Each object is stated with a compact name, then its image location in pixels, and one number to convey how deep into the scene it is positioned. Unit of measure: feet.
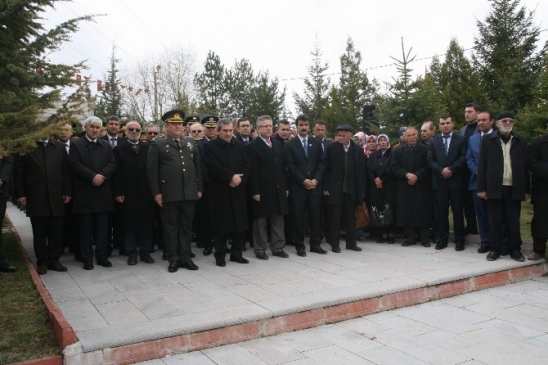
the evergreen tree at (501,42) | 72.94
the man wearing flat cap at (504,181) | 22.94
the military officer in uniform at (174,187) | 21.59
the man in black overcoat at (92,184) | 21.90
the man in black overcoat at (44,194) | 21.04
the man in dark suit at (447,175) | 25.59
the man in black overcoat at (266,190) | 23.85
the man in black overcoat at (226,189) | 22.39
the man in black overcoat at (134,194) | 22.98
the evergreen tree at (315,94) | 124.67
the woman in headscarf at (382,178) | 28.04
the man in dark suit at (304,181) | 24.94
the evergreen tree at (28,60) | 20.51
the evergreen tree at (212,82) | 117.91
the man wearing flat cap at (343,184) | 25.89
